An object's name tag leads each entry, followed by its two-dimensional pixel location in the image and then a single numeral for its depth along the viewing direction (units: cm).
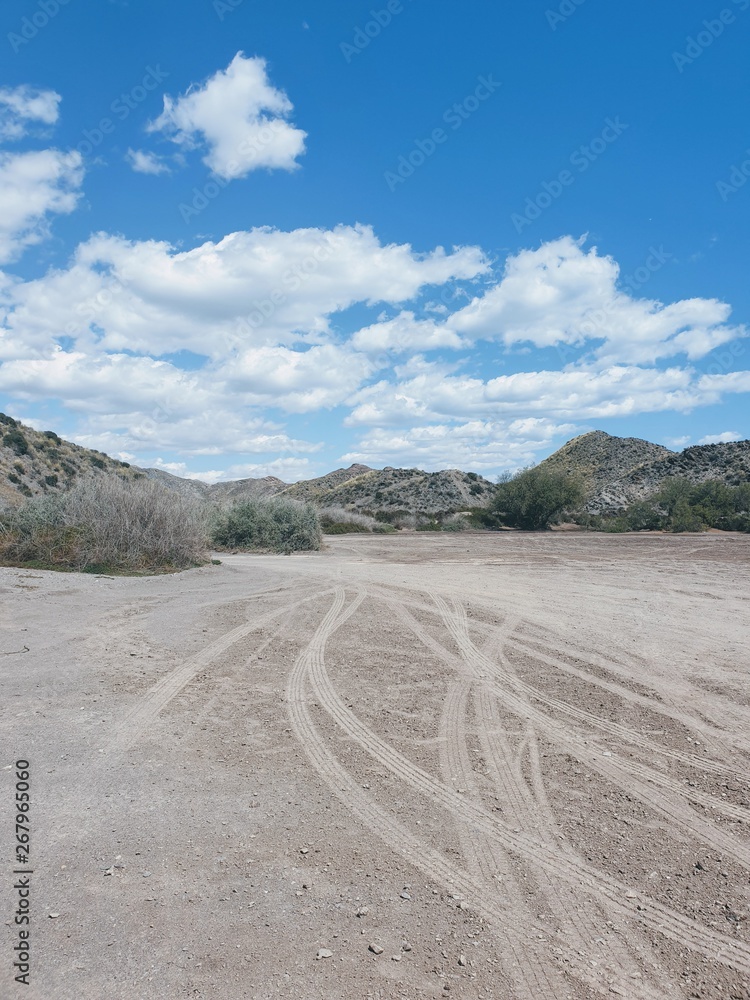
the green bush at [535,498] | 4350
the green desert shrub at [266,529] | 2802
